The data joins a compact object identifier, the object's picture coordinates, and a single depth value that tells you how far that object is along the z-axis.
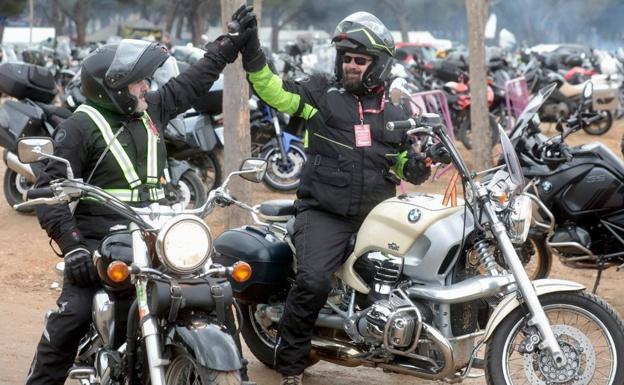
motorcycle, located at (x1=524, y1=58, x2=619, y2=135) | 36.62
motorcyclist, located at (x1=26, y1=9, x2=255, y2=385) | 9.35
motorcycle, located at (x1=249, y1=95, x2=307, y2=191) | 23.91
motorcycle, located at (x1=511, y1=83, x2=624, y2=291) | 14.79
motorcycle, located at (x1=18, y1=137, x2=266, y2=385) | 7.96
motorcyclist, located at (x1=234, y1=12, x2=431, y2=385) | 11.05
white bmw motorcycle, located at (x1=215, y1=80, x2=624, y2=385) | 9.89
